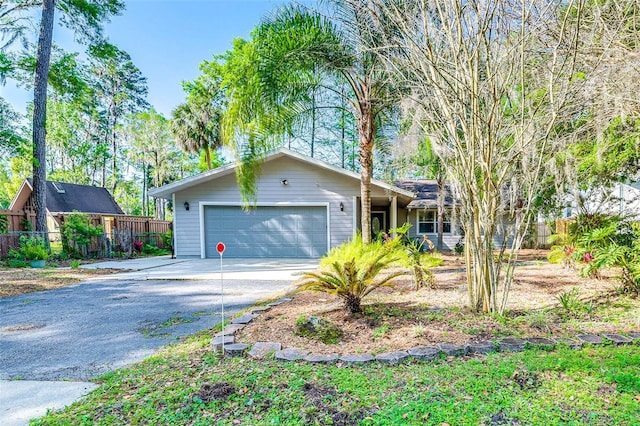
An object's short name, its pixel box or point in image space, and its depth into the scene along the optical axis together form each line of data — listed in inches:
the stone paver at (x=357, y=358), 110.6
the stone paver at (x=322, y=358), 111.5
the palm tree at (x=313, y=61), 255.3
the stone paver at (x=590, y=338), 121.9
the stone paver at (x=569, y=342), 119.3
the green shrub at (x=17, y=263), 399.5
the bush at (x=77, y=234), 482.6
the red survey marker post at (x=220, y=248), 134.5
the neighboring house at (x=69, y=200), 725.9
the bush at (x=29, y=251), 406.3
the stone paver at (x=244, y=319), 157.8
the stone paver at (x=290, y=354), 113.9
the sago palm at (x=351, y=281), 157.9
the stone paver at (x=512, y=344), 118.2
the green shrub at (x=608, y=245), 180.0
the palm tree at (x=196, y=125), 792.9
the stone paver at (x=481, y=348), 117.6
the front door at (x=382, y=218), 658.8
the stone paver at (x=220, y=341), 125.2
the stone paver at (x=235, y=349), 121.0
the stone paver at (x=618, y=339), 122.0
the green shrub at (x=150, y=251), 615.2
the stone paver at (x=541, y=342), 119.0
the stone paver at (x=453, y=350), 116.3
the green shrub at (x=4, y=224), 422.6
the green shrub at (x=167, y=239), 681.7
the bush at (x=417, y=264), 225.6
